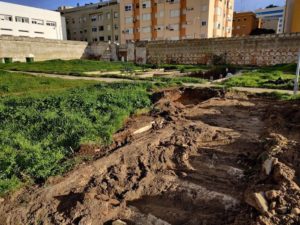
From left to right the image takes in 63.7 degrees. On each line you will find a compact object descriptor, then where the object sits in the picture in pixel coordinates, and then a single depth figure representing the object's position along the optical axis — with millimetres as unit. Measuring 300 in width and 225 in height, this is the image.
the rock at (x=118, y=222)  3752
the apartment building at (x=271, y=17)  64212
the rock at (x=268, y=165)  4410
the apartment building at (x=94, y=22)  56719
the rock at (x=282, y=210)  3358
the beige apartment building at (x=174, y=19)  42094
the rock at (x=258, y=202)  3456
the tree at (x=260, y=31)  51906
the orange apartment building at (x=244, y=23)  57856
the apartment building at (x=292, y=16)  31192
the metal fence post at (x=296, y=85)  11540
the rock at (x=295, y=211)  3268
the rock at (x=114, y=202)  4230
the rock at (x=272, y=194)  3570
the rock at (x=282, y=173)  3977
